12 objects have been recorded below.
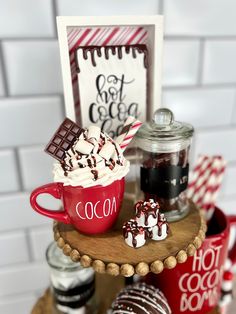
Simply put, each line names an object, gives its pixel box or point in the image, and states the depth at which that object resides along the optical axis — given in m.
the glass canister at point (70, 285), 0.53
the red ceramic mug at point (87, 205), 0.43
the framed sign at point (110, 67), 0.50
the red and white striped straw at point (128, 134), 0.47
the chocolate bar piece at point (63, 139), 0.44
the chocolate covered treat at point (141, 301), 0.46
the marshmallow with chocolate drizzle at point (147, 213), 0.43
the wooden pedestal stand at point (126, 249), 0.41
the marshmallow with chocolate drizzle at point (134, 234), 0.43
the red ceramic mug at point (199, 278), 0.51
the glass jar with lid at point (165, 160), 0.47
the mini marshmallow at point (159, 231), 0.44
